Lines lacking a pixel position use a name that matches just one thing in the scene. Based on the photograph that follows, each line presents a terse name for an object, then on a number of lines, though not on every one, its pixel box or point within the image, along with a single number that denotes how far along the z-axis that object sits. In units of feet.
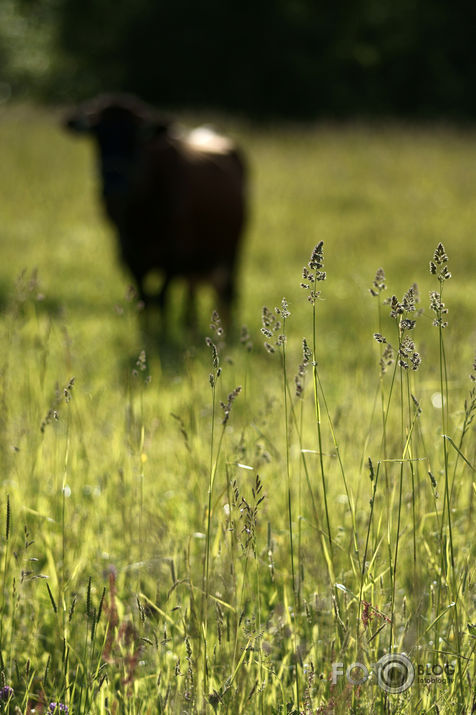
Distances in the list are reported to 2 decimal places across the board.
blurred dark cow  97.10
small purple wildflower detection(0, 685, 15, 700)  38.98
